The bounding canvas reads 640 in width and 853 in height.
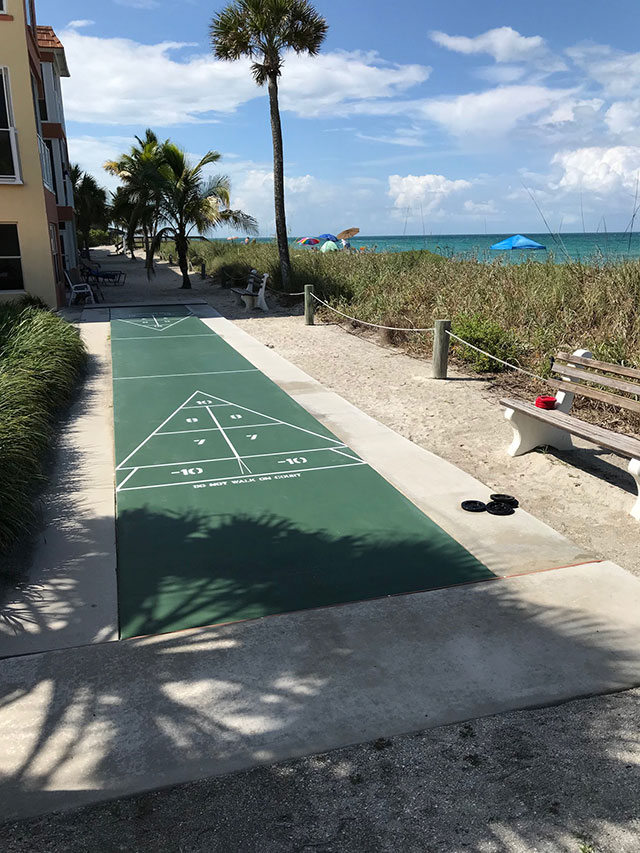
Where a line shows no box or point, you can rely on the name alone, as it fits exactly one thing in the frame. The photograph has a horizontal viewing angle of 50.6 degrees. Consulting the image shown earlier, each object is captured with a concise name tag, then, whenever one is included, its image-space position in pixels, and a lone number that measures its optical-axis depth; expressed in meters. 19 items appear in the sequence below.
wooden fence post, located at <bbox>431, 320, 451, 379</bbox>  9.84
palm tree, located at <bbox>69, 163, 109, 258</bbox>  40.44
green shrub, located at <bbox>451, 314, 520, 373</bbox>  10.25
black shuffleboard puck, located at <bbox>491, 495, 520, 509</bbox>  5.65
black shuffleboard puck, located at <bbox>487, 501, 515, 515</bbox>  5.52
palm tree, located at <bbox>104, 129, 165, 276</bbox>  22.33
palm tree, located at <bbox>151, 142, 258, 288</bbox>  23.08
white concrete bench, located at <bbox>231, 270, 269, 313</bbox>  19.03
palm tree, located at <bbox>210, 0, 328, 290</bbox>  17.94
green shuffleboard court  4.34
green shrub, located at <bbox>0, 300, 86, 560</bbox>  5.14
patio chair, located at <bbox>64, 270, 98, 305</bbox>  20.38
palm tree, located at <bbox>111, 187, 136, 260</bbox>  23.43
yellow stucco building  15.63
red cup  6.54
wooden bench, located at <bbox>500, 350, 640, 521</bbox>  5.44
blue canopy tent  28.31
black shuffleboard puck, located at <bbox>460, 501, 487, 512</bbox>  5.57
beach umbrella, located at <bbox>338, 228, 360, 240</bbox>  53.72
